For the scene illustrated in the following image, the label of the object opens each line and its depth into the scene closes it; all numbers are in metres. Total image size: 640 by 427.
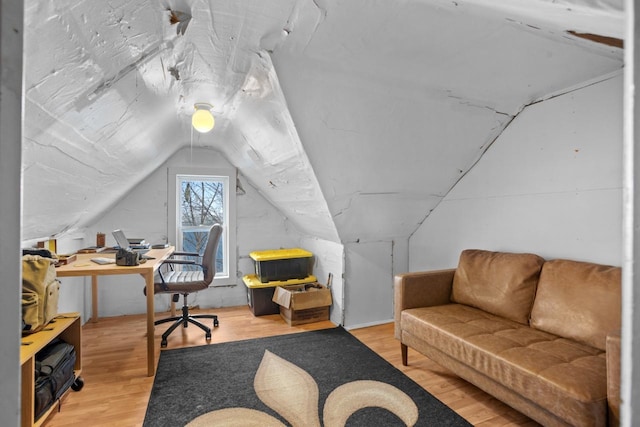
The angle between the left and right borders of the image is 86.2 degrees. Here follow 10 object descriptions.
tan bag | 1.67
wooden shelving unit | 1.53
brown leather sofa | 1.44
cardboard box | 3.38
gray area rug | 1.89
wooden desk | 2.28
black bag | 1.67
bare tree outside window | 4.16
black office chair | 3.04
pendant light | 2.46
